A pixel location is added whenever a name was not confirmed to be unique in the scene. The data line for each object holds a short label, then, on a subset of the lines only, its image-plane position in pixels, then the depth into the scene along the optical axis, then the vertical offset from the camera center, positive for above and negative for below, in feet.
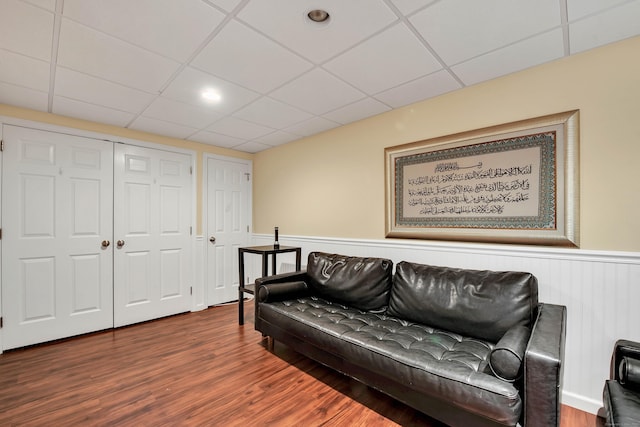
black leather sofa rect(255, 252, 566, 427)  4.41 -2.73
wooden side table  10.64 -1.95
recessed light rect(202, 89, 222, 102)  7.88 +3.37
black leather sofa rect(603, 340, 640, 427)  3.90 -2.77
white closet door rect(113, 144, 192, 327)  10.96 -0.87
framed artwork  6.36 +0.75
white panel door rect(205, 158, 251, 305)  13.46 -0.48
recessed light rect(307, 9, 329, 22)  4.92 +3.49
